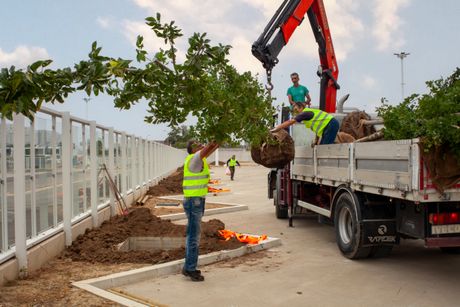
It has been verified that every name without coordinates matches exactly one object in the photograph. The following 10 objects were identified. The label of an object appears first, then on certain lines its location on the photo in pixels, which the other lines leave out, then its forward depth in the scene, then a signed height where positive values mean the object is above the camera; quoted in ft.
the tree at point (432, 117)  19.15 +1.67
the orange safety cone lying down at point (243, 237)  30.04 -4.77
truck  20.62 -1.54
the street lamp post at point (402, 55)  128.20 +26.60
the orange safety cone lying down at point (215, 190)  70.18 -4.35
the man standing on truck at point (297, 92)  39.70 +5.32
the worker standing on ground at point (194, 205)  22.56 -2.03
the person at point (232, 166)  107.34 -1.35
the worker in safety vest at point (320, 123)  31.42 +2.30
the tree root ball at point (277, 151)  34.45 +0.57
